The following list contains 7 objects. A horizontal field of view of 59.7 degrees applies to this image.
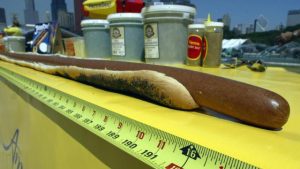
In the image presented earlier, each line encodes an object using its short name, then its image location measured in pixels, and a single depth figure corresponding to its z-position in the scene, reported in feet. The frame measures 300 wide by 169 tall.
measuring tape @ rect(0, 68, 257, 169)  0.75
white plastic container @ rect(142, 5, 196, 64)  2.84
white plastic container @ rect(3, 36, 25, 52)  6.03
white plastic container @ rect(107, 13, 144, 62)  3.20
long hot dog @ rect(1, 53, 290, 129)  0.90
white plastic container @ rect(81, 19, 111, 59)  3.77
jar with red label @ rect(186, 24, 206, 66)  2.72
